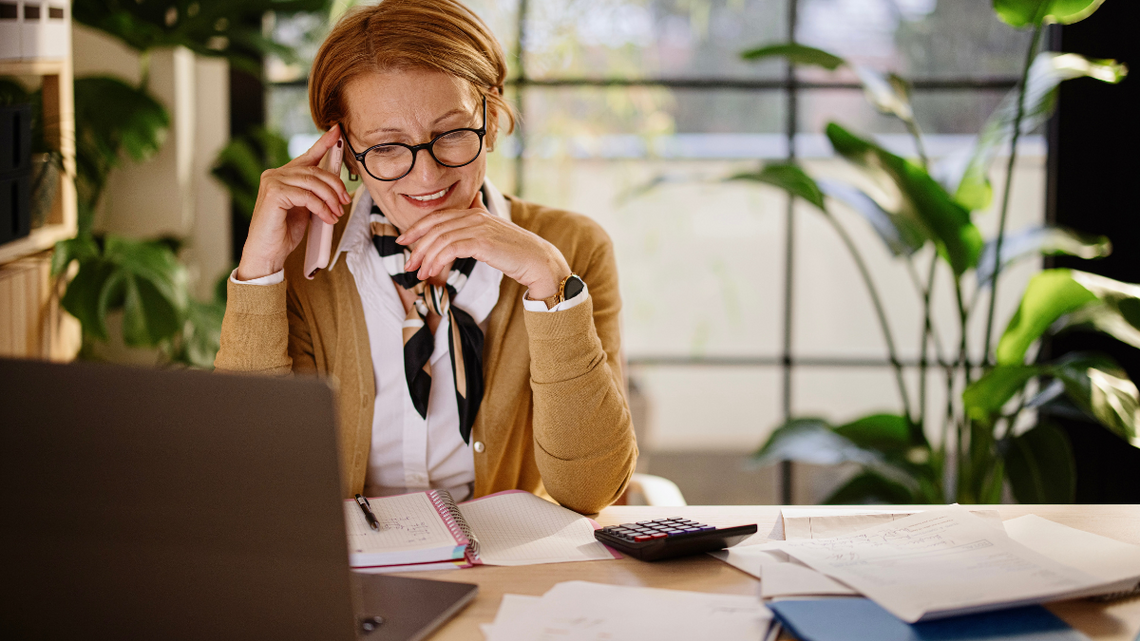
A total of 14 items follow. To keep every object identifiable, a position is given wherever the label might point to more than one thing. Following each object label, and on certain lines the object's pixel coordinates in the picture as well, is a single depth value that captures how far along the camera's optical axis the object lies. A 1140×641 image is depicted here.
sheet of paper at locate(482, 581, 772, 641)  0.87
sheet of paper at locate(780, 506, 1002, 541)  1.11
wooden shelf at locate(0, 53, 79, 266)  2.07
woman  1.29
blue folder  0.85
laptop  0.70
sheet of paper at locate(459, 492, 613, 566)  1.06
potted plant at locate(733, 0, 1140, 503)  1.92
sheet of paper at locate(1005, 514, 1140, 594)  0.94
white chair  1.61
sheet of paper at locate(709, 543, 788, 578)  1.02
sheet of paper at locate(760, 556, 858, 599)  0.94
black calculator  1.04
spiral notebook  1.04
